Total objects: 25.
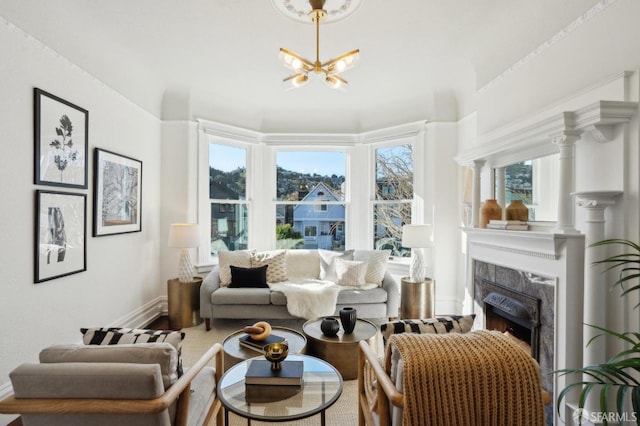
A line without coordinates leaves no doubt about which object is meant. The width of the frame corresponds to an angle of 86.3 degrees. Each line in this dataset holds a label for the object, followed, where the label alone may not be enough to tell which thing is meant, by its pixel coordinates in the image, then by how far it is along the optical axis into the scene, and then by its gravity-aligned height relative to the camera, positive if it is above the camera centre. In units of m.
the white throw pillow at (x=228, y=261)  4.13 -0.60
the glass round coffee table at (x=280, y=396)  1.63 -0.94
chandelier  2.42 +1.13
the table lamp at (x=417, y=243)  4.05 -0.34
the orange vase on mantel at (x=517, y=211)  2.58 +0.03
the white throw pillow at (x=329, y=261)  4.44 -0.64
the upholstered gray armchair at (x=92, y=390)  1.32 -0.70
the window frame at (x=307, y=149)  5.05 +0.59
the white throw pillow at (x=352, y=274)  4.09 -0.72
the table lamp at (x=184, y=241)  3.93 -0.32
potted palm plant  1.40 -0.39
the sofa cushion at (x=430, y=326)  1.89 -0.63
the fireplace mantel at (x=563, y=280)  2.01 -0.39
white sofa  3.77 -0.97
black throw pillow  4.00 -0.76
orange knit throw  1.39 -0.72
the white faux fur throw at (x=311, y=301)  3.67 -0.94
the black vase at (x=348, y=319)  2.76 -0.85
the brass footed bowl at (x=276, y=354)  1.92 -0.79
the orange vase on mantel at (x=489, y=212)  2.80 +0.02
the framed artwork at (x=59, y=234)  2.47 -0.17
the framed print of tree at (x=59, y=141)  2.46 +0.56
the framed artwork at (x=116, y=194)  3.17 +0.20
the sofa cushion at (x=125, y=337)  1.71 -0.63
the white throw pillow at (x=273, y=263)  4.31 -0.63
